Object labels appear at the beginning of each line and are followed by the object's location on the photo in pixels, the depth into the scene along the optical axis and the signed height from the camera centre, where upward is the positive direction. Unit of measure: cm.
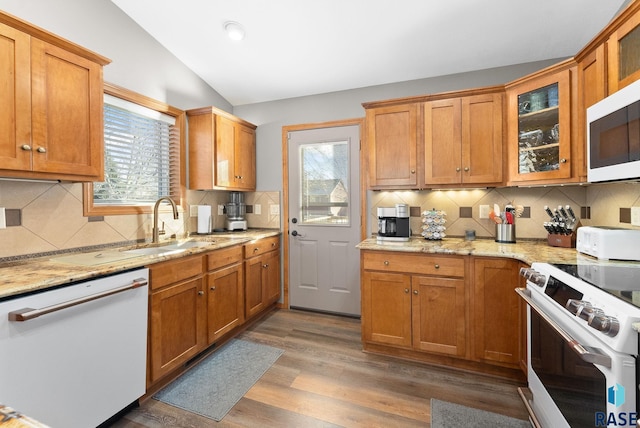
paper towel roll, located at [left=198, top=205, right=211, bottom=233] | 305 -6
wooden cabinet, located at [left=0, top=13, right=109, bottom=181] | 148 +61
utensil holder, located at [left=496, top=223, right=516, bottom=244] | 247 -18
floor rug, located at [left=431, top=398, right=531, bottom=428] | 169 -124
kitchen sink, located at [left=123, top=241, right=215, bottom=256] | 213 -28
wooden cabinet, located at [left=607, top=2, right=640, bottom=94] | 147 +86
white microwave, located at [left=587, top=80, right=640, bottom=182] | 133 +39
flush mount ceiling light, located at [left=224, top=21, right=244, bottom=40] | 246 +159
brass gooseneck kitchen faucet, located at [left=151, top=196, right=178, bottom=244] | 244 -5
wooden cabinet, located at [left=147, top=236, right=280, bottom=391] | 193 -73
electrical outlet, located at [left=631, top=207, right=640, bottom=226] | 181 -3
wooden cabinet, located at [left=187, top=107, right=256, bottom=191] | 295 +67
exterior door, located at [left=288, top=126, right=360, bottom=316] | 327 -8
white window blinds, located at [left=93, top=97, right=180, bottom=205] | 236 +52
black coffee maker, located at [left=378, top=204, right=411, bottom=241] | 263 -10
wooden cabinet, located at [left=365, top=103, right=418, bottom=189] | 264 +62
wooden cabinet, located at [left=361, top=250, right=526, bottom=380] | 211 -77
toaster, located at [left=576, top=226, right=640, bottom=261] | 163 -19
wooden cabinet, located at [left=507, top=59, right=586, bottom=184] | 201 +63
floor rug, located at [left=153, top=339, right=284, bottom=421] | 187 -123
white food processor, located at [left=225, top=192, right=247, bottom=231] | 342 +0
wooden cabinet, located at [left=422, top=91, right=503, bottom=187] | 243 +62
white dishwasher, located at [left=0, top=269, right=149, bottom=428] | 123 -68
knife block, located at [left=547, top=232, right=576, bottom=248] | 220 -22
